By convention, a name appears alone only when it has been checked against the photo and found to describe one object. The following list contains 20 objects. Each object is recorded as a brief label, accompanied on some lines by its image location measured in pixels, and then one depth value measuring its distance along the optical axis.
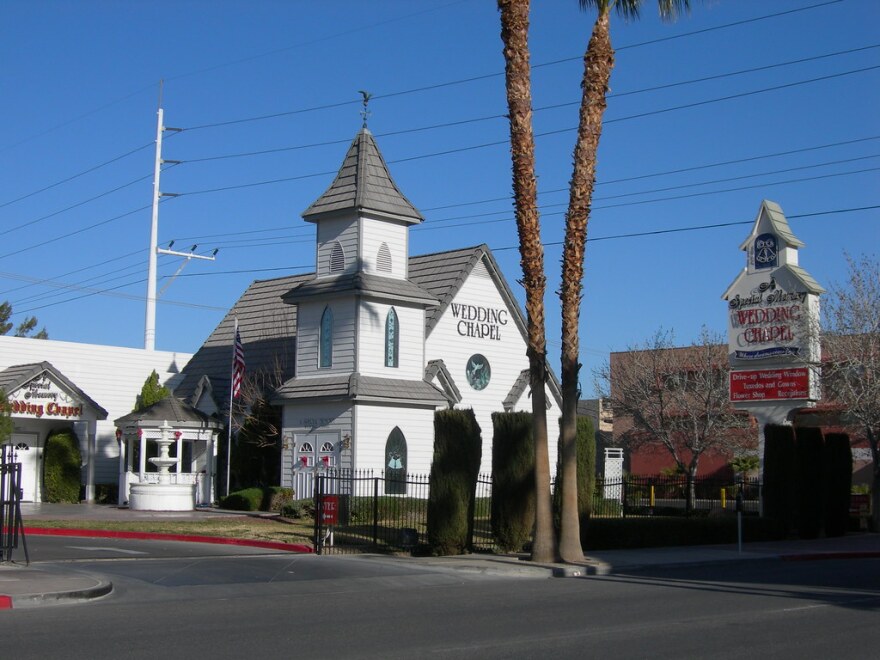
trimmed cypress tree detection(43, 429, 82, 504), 37.03
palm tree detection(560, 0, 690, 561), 21.11
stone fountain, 32.56
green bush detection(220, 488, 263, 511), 33.59
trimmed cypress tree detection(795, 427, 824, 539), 30.41
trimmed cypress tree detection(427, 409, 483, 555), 23.02
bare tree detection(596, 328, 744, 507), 48.34
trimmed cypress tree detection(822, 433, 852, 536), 31.56
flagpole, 35.69
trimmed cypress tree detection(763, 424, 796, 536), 29.91
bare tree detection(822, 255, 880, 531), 31.17
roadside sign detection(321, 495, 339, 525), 23.25
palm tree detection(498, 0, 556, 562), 20.88
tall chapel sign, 31.69
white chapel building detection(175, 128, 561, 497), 32.84
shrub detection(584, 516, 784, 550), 25.30
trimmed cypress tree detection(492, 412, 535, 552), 23.78
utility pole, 53.09
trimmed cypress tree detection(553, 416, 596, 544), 25.81
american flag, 35.59
